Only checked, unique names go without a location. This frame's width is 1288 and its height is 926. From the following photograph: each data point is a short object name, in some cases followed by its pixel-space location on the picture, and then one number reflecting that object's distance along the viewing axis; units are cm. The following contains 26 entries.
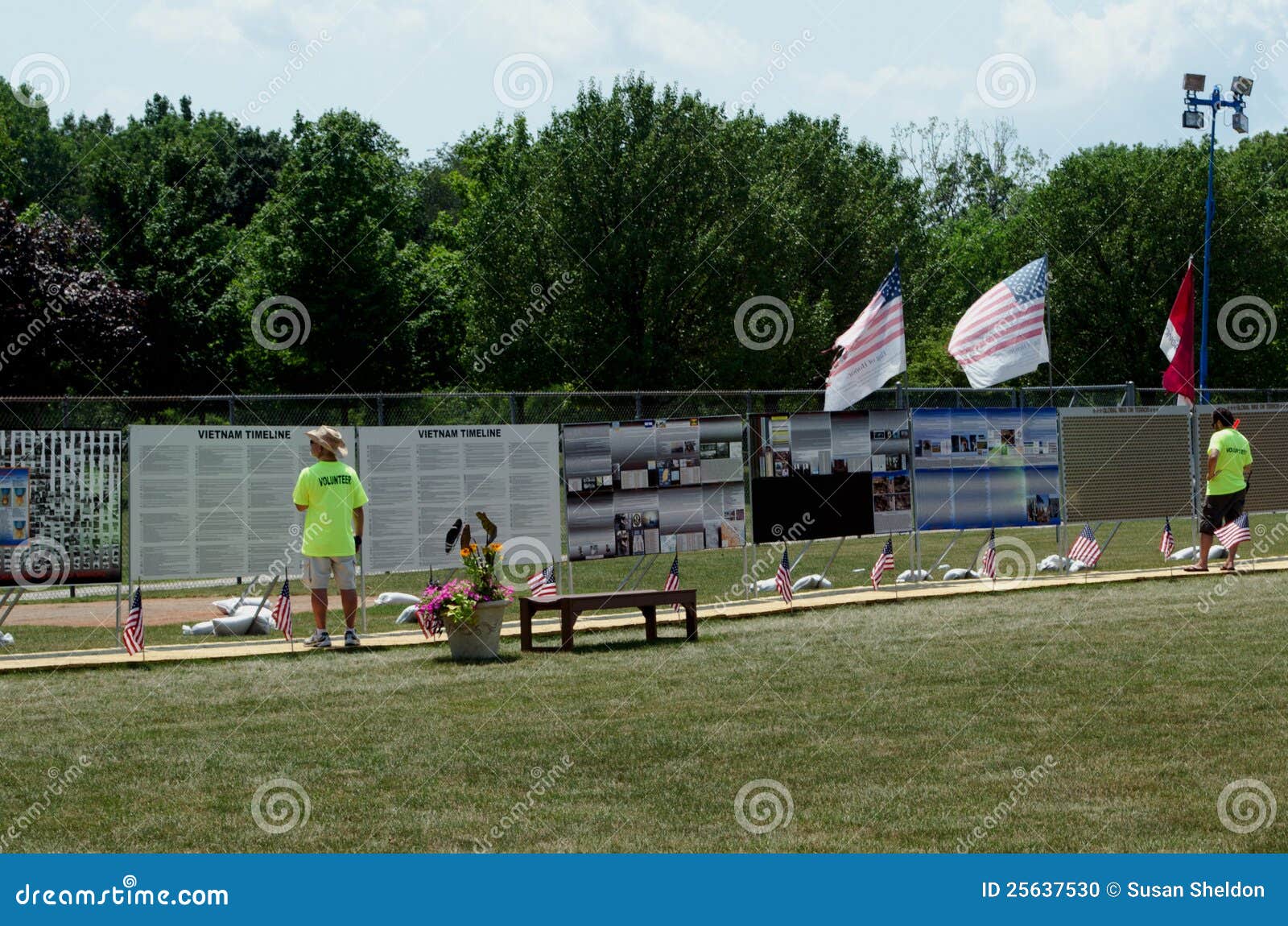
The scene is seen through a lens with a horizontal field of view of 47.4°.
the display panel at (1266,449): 2289
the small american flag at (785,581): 1786
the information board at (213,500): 1489
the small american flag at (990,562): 2023
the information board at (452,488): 1609
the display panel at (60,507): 1457
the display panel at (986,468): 1981
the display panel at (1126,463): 2105
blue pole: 4209
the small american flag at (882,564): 1933
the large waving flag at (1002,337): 1994
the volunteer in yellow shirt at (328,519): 1451
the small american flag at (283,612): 1506
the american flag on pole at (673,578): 1656
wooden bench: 1465
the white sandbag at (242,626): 1661
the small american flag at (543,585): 1625
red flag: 2241
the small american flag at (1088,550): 2038
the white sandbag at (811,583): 2109
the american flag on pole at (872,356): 1942
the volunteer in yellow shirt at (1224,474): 2025
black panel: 1838
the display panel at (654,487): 1733
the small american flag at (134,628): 1448
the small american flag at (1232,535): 2003
